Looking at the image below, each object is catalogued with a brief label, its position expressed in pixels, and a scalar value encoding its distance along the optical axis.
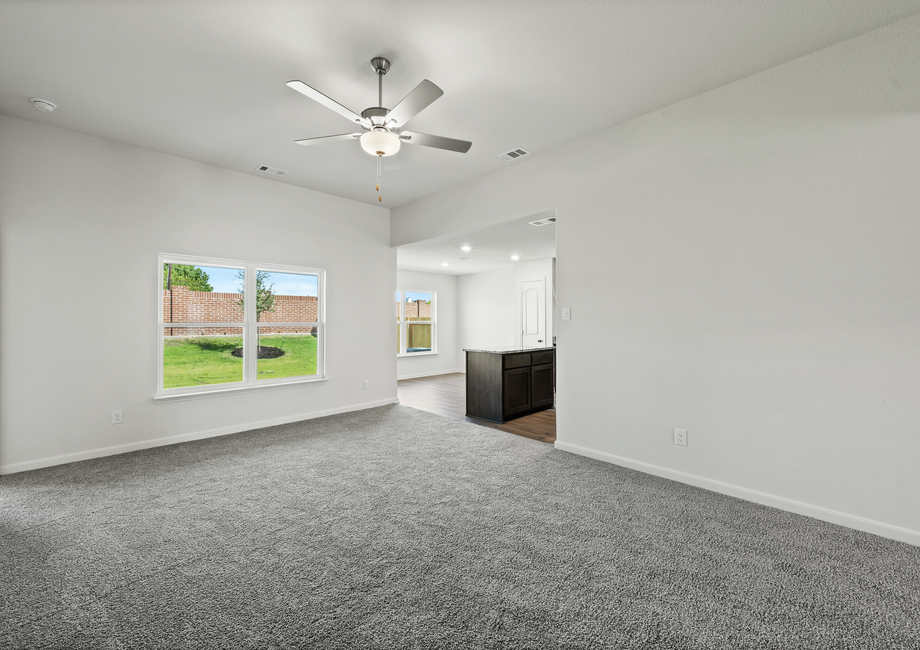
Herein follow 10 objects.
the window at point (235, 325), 4.14
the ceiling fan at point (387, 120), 2.28
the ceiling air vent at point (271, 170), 4.33
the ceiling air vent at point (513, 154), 3.87
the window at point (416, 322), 9.19
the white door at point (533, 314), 8.03
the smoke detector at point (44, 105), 2.98
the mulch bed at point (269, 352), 4.78
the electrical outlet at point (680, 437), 3.05
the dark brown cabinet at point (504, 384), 5.03
